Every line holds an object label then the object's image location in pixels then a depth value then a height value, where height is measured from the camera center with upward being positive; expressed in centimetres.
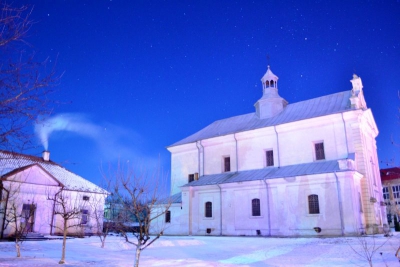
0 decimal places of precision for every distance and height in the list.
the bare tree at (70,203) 3102 +116
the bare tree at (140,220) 1022 -17
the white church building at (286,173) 2677 +365
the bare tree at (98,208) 3403 +70
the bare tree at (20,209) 2719 +56
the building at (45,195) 2798 +189
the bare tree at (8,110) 748 +236
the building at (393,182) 7188 +640
